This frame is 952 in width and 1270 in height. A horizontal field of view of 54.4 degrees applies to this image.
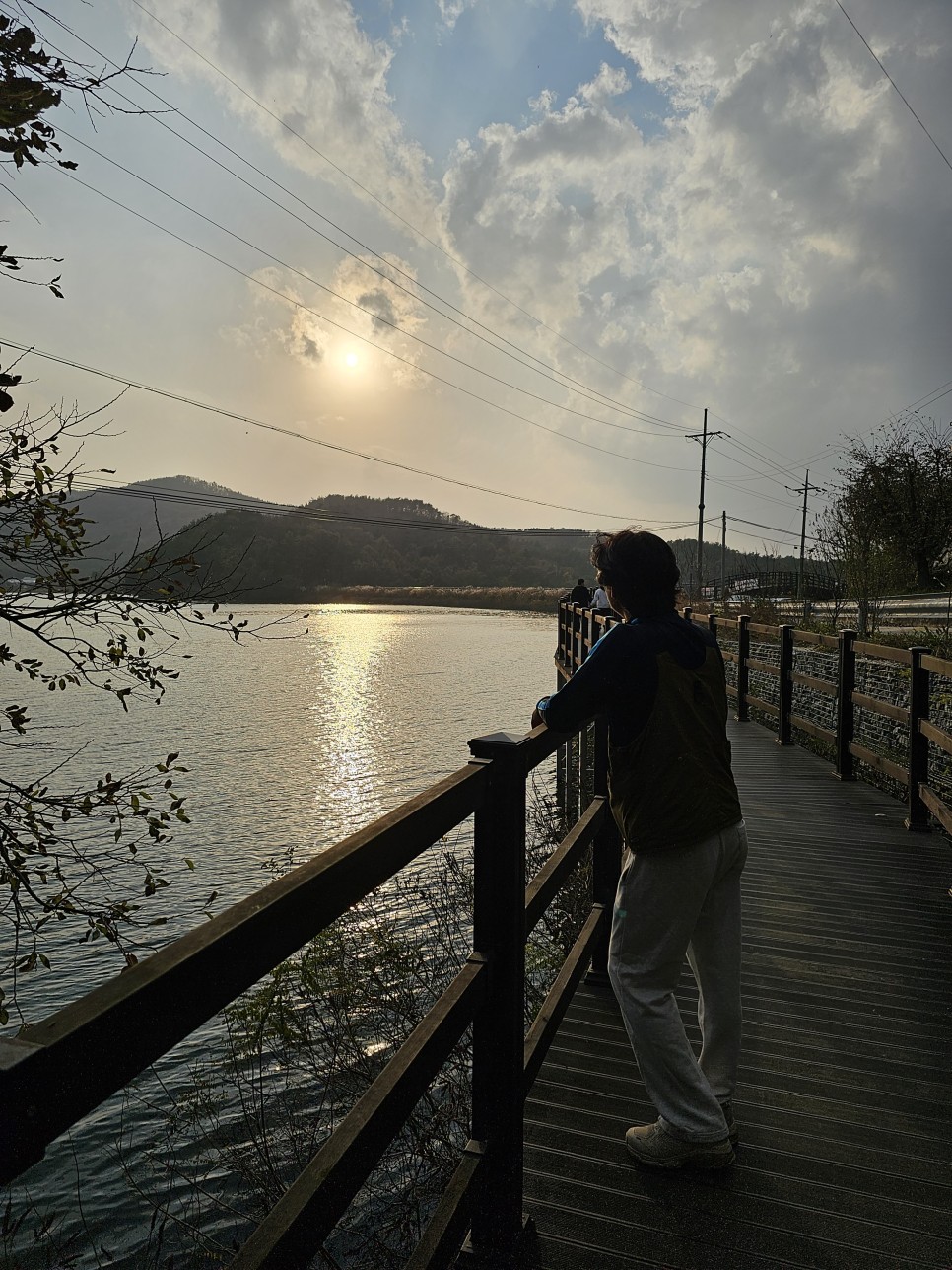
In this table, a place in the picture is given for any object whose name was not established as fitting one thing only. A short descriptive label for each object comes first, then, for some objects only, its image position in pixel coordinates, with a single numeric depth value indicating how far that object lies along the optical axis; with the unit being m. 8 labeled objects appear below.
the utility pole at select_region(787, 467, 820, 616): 41.77
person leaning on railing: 2.51
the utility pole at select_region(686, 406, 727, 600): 50.54
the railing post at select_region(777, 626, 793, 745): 10.17
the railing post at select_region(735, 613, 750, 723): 12.17
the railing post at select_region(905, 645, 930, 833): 6.47
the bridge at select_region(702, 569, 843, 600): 46.38
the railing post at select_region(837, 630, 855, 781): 8.48
